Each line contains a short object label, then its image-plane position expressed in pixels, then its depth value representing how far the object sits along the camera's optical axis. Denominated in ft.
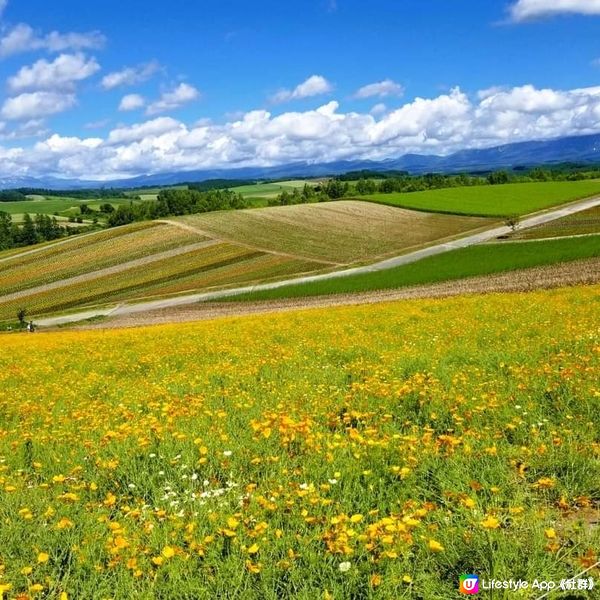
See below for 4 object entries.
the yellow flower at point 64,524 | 17.06
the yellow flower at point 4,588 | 13.78
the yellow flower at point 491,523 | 14.53
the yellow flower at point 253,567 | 14.38
